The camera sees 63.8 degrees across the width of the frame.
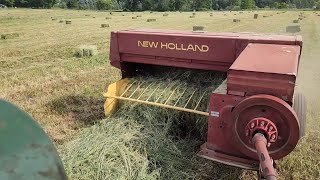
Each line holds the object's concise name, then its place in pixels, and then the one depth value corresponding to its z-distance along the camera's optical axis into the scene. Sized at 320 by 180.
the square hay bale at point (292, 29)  9.89
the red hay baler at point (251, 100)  1.83
